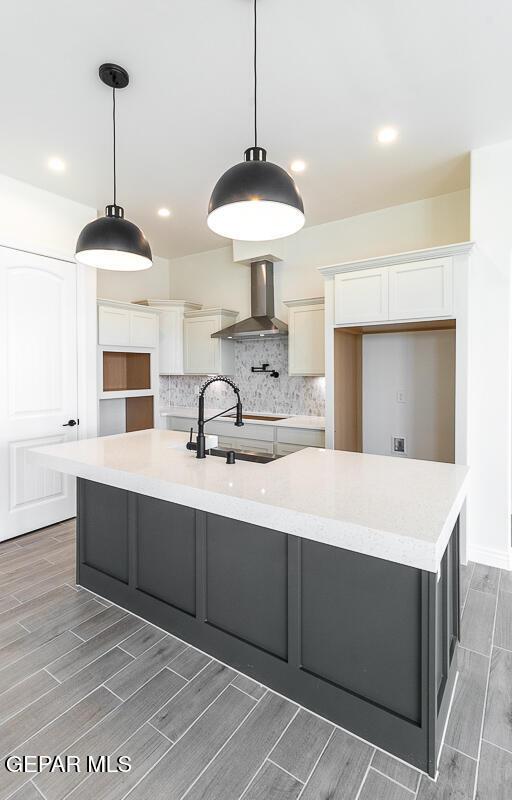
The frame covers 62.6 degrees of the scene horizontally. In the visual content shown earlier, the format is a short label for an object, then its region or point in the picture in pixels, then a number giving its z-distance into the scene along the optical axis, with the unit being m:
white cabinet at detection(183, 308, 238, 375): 5.05
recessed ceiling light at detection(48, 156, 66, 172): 3.13
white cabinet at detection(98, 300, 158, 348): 4.38
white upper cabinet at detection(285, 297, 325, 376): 4.20
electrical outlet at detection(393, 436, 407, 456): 4.01
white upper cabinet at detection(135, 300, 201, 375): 5.26
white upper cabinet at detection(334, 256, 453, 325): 3.10
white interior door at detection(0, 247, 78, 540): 3.44
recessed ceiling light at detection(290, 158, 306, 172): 3.18
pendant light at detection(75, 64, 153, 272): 2.24
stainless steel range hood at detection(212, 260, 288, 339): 4.61
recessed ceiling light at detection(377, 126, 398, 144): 2.76
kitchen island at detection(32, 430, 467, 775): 1.41
